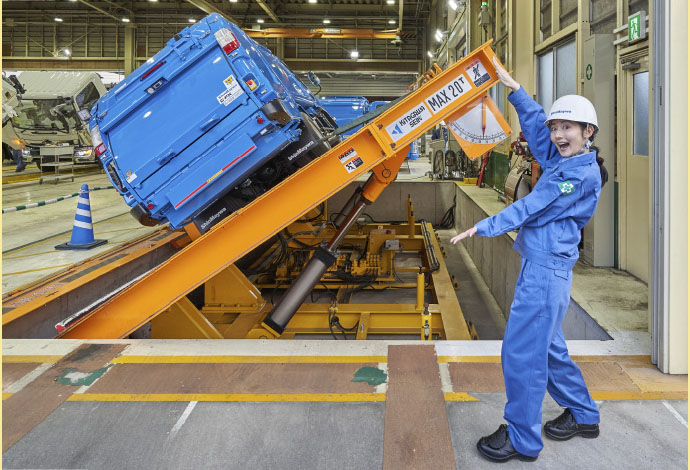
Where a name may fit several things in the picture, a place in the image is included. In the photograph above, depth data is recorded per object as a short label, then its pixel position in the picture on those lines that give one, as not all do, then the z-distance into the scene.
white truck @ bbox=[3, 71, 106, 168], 17.78
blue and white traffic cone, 7.39
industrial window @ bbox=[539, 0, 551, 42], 8.55
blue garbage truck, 4.60
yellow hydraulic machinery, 4.60
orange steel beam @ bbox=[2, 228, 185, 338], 4.57
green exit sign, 4.77
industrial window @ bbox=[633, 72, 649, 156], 5.20
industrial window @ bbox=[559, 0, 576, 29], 7.17
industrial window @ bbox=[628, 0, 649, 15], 4.94
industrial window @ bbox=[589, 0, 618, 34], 5.83
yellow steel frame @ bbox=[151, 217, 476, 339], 5.94
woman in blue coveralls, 2.42
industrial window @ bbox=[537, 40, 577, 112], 7.37
